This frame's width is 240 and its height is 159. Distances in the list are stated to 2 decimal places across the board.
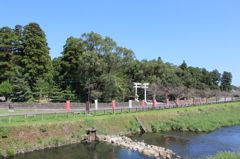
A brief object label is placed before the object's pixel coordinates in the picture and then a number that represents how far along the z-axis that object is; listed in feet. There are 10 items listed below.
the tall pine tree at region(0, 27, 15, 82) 135.13
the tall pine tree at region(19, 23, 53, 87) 143.54
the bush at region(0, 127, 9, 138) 57.46
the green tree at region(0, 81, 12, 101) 131.03
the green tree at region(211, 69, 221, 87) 324.97
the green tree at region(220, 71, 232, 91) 345.39
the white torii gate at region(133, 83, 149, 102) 174.91
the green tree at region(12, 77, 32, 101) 134.62
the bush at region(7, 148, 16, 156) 54.19
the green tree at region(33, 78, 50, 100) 138.62
